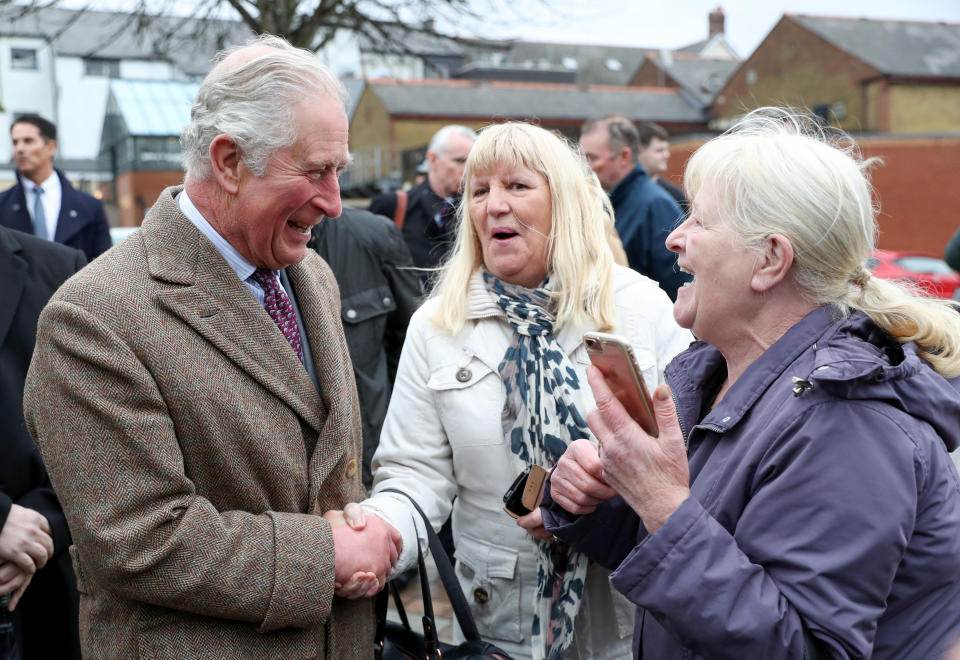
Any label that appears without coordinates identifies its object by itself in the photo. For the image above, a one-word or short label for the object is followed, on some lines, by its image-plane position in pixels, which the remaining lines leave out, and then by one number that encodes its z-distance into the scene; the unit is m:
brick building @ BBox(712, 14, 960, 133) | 33.91
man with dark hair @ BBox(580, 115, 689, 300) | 5.12
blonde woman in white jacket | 2.45
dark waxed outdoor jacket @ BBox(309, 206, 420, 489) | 3.95
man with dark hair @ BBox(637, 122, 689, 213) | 7.64
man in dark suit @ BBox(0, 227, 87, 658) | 2.28
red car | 16.47
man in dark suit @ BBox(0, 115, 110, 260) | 5.79
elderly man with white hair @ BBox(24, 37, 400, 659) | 1.72
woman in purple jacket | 1.45
